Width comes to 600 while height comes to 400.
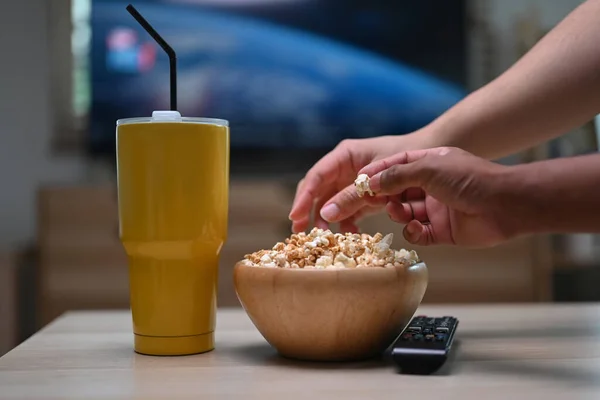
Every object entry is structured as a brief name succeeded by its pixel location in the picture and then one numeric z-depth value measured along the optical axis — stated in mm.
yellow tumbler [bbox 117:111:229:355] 722
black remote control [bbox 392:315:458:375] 621
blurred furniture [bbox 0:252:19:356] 2150
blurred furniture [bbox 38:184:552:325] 2186
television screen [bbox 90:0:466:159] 2402
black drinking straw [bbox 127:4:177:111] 755
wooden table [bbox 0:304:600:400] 565
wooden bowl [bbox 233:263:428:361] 649
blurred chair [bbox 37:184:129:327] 2186
